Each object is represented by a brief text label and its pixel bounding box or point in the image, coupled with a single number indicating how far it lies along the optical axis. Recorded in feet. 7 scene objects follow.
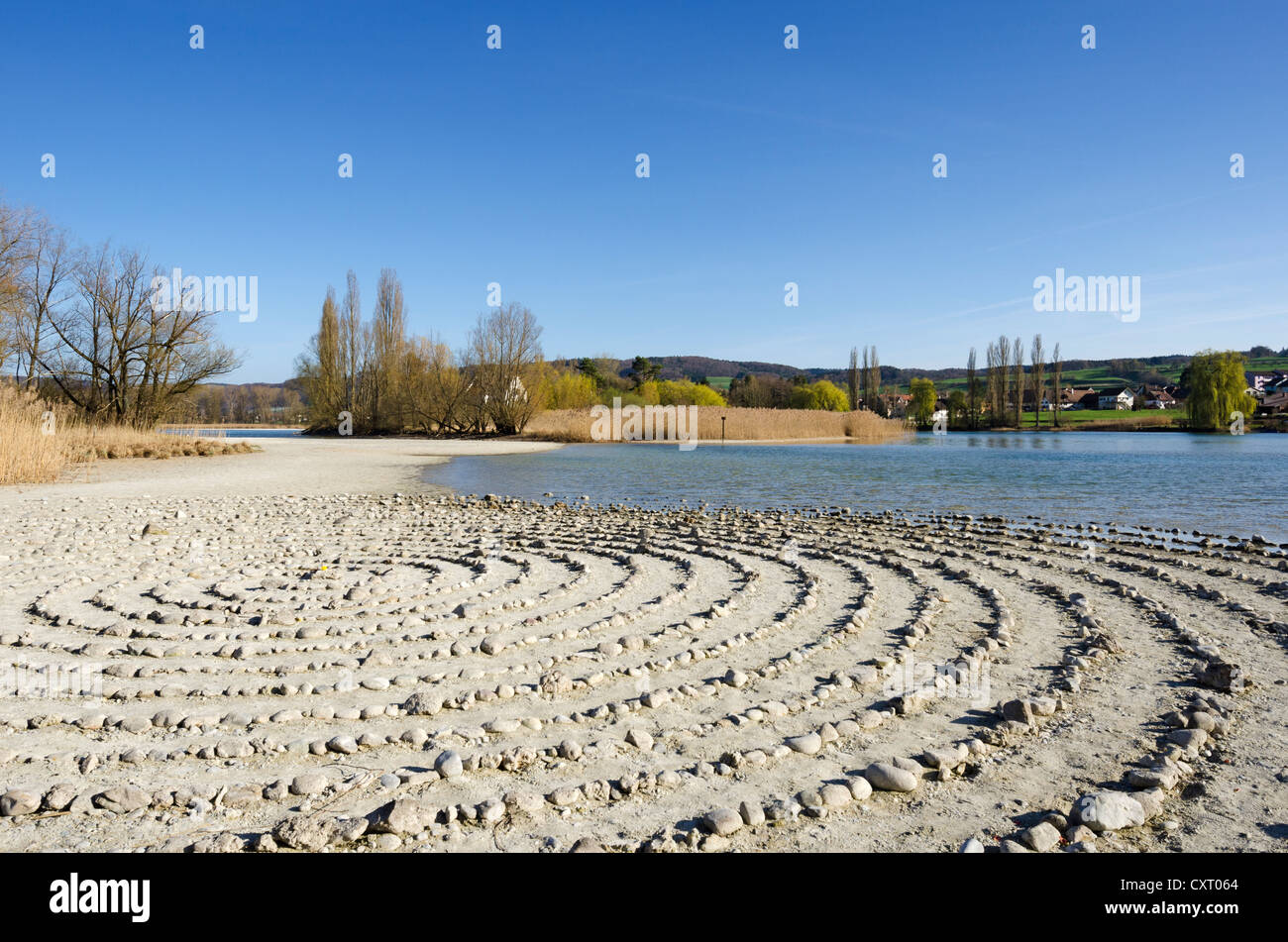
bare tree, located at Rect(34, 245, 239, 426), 113.91
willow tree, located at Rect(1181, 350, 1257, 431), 203.92
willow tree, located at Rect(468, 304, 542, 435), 184.65
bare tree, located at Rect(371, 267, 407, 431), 195.52
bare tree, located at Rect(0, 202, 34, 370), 81.71
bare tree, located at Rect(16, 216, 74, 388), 104.88
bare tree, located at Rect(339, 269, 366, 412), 197.26
